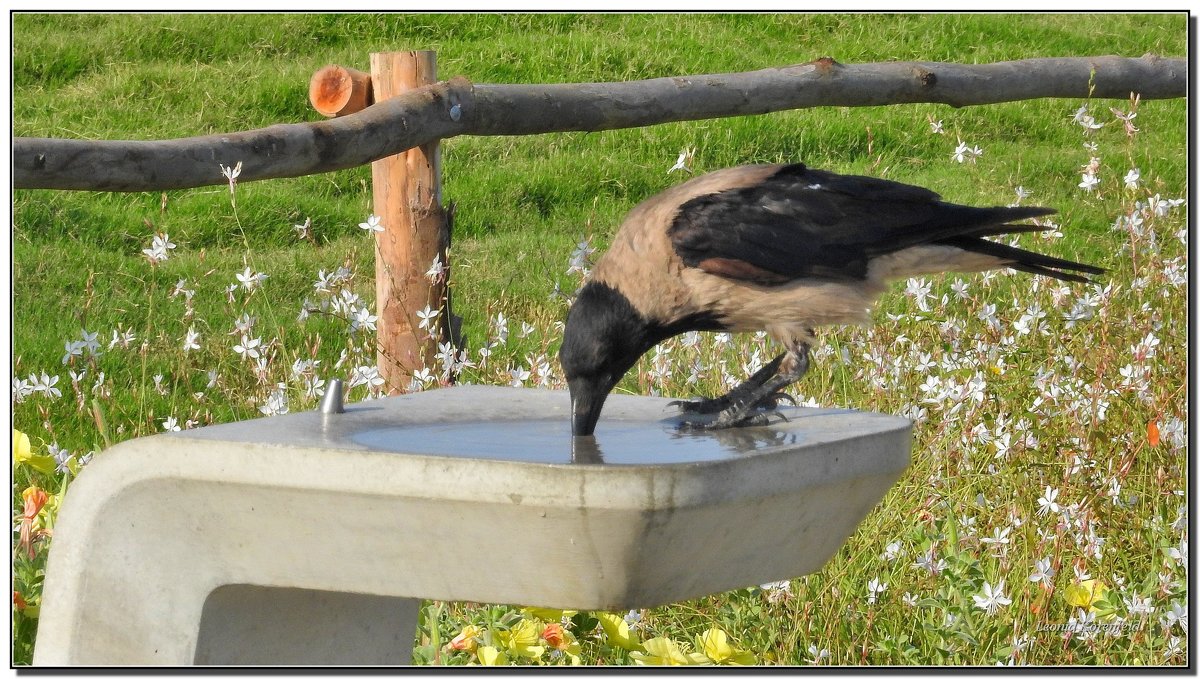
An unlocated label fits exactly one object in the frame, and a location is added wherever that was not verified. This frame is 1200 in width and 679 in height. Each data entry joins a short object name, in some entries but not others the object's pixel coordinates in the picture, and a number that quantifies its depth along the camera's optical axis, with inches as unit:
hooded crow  276.5
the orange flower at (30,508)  261.0
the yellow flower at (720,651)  242.2
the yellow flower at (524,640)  244.1
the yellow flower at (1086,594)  273.7
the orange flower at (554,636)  242.1
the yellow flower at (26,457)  268.4
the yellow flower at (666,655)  240.8
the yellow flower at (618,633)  244.2
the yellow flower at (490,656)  240.4
